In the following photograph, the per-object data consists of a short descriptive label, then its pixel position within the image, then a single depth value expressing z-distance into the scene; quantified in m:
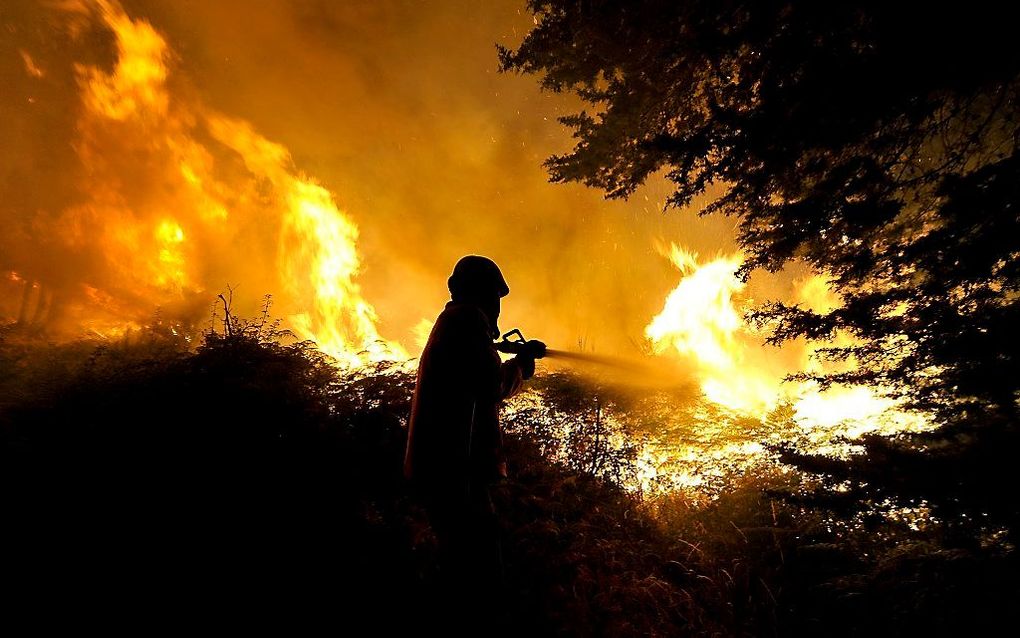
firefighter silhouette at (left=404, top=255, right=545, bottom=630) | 2.58
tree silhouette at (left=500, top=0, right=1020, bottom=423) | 2.55
